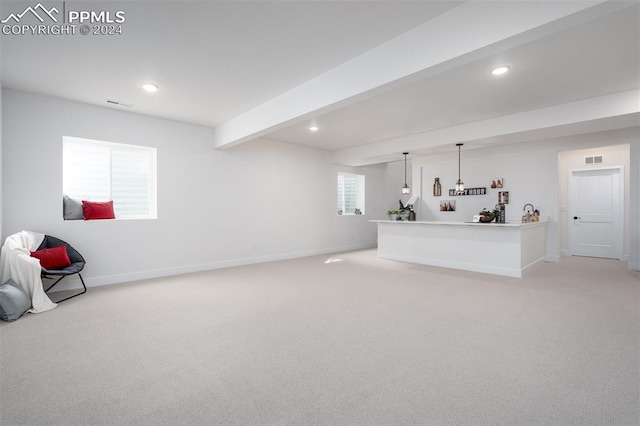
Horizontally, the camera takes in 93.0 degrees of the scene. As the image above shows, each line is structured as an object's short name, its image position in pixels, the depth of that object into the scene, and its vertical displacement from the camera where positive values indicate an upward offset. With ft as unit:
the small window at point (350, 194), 27.71 +1.71
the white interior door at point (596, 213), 22.31 -0.18
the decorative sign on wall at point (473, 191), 24.02 +1.62
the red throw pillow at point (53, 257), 11.85 -1.74
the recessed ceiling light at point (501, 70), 10.41 +4.93
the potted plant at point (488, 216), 18.33 -0.30
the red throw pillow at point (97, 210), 14.43 +0.16
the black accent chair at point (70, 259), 12.19 -1.99
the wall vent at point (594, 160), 23.14 +3.92
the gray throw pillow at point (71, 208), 13.98 +0.25
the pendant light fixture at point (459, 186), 19.85 +1.66
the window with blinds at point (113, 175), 14.60 +1.98
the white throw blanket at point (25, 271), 10.76 -2.08
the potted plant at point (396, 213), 22.61 -0.10
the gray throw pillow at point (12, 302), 9.96 -2.96
